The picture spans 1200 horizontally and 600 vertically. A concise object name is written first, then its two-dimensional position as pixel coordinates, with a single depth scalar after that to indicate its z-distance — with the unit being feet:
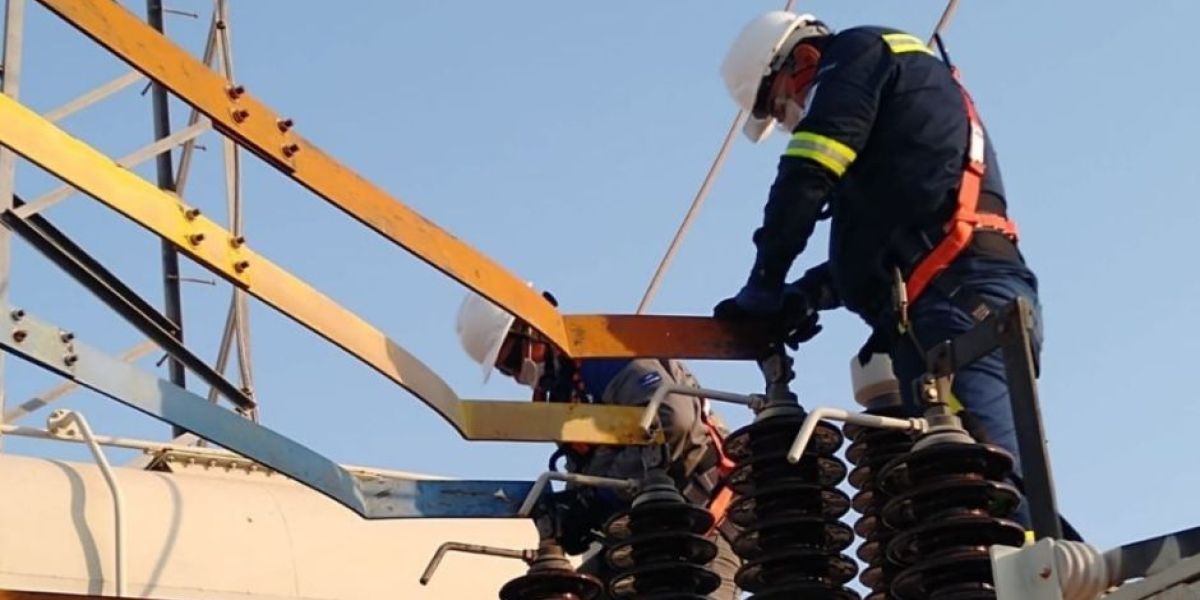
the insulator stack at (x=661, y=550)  14.43
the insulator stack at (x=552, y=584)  14.32
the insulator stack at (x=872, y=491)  14.19
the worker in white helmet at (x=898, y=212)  15.79
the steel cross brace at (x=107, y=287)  16.12
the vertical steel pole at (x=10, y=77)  21.45
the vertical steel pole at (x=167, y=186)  25.27
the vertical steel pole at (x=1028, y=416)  12.17
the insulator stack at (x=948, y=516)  12.54
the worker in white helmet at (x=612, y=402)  17.95
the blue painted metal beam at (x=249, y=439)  13.73
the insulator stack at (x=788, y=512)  13.75
